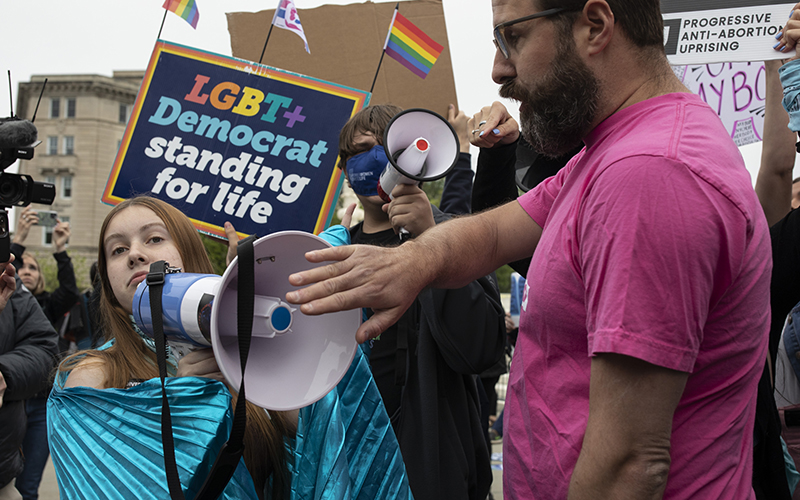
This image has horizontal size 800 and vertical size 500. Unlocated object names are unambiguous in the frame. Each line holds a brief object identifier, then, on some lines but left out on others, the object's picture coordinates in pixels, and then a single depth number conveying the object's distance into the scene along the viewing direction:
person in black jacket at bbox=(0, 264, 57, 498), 3.30
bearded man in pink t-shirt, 1.02
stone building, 44.53
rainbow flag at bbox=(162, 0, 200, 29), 3.58
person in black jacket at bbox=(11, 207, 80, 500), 4.28
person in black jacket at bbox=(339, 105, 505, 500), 2.16
